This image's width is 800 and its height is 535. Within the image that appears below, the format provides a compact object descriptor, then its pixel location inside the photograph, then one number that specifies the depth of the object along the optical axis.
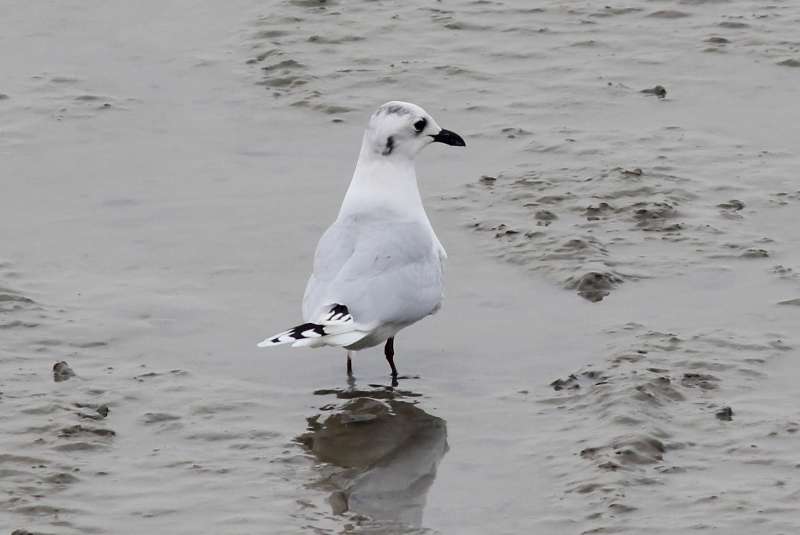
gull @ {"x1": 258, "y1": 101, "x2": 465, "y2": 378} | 16.11
